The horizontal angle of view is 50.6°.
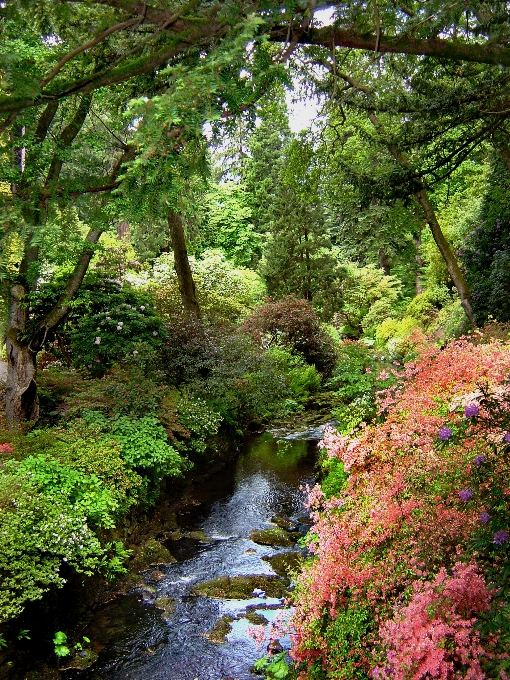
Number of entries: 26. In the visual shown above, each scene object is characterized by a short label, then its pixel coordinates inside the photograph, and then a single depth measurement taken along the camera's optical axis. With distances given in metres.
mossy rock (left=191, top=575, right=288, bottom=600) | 5.79
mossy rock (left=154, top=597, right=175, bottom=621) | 5.43
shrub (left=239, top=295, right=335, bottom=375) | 14.99
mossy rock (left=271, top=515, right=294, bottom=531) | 7.59
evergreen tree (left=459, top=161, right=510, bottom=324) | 10.23
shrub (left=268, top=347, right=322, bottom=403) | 14.07
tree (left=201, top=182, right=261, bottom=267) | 26.20
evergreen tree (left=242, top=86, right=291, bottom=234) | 27.61
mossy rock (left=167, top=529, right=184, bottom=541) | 7.18
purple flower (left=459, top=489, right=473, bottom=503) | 3.29
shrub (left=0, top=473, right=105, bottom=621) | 4.42
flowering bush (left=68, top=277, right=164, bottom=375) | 8.71
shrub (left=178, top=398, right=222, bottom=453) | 8.74
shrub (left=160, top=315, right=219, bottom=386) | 9.95
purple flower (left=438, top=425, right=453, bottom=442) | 3.38
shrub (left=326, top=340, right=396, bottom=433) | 7.10
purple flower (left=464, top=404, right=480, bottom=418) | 3.04
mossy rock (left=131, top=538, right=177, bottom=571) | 6.44
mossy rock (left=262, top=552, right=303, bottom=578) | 6.19
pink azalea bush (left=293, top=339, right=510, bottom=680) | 2.81
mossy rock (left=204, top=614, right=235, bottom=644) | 5.03
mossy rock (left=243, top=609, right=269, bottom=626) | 5.24
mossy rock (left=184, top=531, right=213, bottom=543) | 7.15
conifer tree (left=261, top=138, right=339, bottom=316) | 20.42
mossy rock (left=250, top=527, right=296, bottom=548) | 7.00
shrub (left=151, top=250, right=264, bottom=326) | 13.28
